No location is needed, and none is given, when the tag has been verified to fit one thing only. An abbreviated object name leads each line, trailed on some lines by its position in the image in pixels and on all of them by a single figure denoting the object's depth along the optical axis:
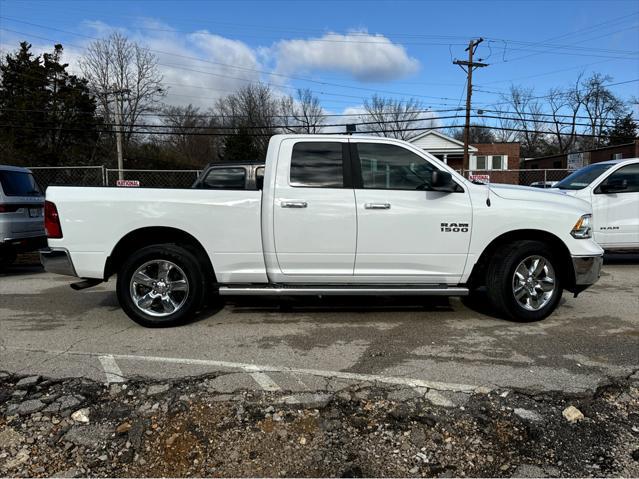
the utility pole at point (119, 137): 33.54
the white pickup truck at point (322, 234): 5.11
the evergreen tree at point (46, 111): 39.31
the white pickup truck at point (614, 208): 8.72
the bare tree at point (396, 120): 51.50
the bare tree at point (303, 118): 45.98
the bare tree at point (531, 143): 72.61
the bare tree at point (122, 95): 46.34
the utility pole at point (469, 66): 31.75
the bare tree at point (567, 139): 61.72
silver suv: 8.11
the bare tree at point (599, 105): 60.19
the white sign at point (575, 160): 36.97
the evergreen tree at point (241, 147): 39.83
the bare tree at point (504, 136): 67.88
